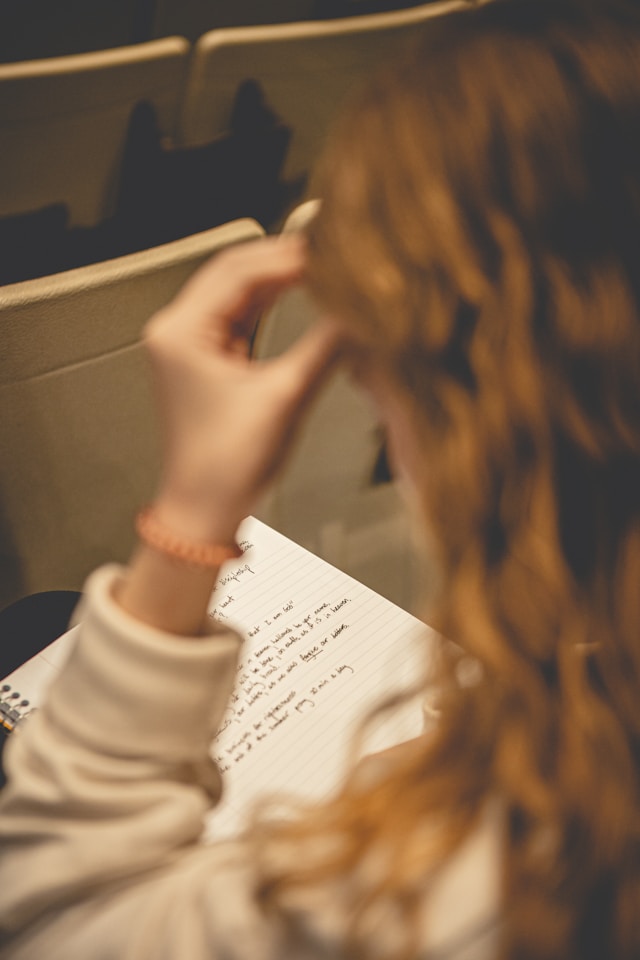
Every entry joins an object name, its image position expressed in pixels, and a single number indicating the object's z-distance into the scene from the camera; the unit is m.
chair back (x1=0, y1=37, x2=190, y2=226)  1.53
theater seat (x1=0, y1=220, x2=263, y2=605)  0.94
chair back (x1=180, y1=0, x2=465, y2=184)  1.69
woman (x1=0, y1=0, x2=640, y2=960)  0.39
